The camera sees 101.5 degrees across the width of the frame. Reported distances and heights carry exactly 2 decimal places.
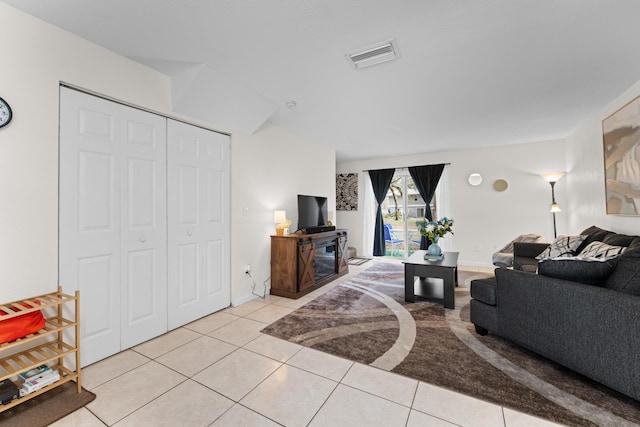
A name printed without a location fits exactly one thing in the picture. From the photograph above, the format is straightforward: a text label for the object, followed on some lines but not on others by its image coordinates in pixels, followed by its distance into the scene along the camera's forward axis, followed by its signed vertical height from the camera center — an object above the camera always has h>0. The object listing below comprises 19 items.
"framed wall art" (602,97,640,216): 2.75 +0.61
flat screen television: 4.21 +0.08
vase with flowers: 3.65 -0.25
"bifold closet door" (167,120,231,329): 2.70 -0.05
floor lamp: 4.68 +0.57
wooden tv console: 3.66 -0.70
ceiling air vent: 2.11 +1.38
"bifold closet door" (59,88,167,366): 2.01 -0.02
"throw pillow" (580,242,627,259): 2.35 -0.35
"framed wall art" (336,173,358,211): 6.91 +0.65
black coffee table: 3.17 -0.75
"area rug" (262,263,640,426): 1.61 -1.17
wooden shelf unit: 1.54 -0.87
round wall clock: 1.68 +0.68
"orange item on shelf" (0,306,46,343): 1.48 -0.63
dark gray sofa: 1.56 -0.73
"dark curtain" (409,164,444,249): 5.88 +0.79
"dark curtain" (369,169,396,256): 6.51 +0.51
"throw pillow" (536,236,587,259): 3.20 -0.42
